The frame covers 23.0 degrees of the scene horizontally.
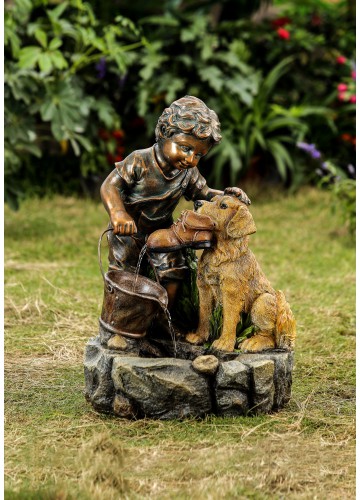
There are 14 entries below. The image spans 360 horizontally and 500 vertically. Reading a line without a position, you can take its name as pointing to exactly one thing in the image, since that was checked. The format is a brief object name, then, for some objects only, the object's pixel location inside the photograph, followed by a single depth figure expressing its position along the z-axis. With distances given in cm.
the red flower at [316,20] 1069
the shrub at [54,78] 739
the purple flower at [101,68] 916
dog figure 399
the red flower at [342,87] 911
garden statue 382
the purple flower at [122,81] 948
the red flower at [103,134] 930
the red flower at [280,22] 1026
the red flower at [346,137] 975
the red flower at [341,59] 996
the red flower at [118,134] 942
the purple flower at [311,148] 801
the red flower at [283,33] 989
